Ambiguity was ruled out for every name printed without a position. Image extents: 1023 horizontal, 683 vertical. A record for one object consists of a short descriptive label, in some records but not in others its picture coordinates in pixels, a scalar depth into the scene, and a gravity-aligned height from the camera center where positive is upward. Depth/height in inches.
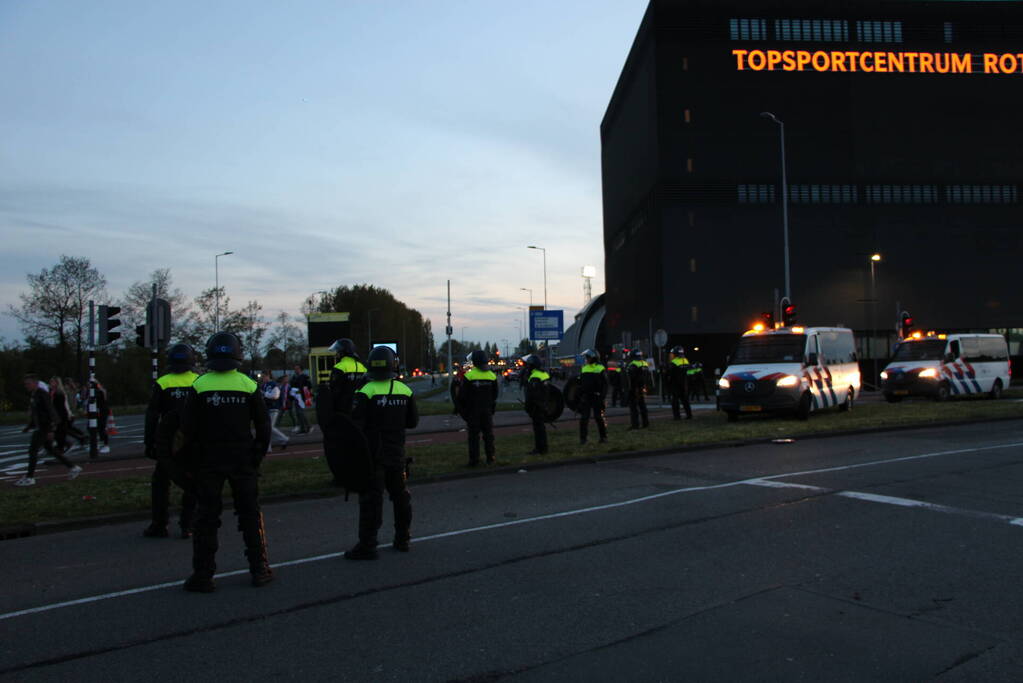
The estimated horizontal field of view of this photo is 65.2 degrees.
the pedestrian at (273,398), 660.4 -19.0
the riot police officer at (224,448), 227.3 -20.8
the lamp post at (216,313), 1812.5 +145.0
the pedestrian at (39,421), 457.7 -23.5
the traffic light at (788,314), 1018.7 +64.9
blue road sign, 1547.7 +86.6
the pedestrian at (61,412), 539.2 -21.5
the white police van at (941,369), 966.4 -8.3
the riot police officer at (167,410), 302.0 -12.8
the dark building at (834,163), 2048.5 +524.6
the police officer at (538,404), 523.8 -22.2
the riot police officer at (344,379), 401.7 -2.4
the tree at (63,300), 1568.7 +158.2
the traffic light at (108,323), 633.6 +44.6
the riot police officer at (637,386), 684.7 -15.4
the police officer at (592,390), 589.9 -15.7
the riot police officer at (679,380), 780.0 -12.6
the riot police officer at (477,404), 471.5 -19.3
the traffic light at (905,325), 1255.5 +58.9
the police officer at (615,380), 1101.7 -16.4
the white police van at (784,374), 716.0 -8.4
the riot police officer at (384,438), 257.3 -21.6
